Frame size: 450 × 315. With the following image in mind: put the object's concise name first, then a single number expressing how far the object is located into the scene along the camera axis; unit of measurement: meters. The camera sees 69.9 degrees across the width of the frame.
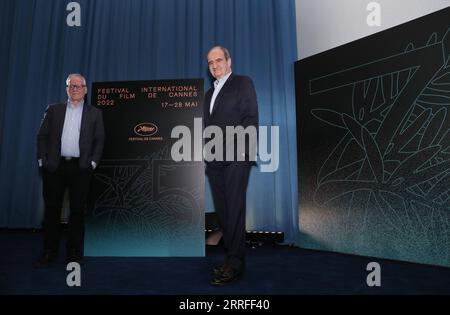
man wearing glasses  2.54
